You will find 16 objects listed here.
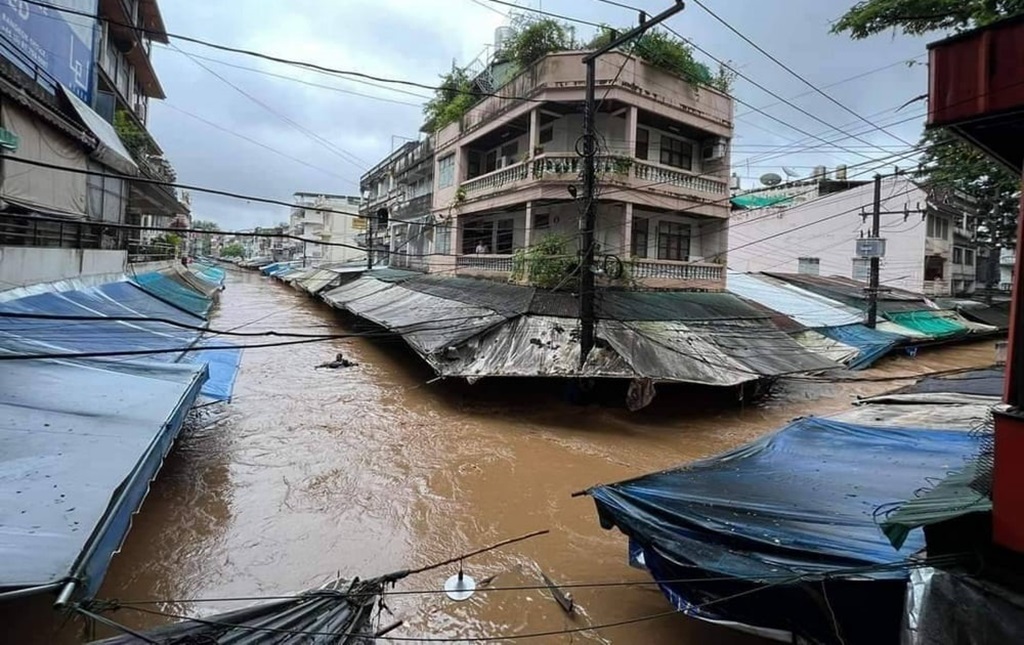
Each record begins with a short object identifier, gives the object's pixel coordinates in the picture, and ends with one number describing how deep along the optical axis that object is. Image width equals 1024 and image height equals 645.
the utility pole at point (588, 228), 10.98
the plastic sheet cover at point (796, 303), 18.30
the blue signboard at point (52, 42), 9.96
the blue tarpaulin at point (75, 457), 3.10
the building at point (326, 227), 54.09
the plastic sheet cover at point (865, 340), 17.23
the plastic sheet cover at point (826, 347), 14.93
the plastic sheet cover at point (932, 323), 21.70
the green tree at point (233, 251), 120.61
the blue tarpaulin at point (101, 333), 6.69
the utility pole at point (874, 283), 19.33
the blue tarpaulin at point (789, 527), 3.17
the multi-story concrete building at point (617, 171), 14.50
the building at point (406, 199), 24.77
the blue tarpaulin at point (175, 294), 15.37
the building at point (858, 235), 25.97
